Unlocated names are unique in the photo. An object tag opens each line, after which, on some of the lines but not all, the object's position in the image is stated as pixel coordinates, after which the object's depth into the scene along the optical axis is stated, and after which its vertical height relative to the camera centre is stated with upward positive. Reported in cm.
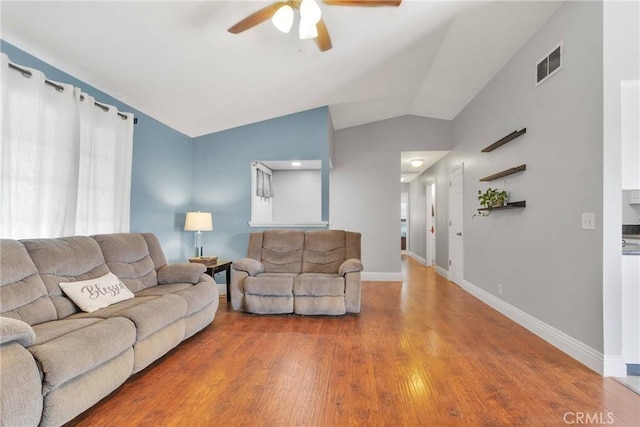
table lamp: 398 -10
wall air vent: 259 +138
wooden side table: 371 -68
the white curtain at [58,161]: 214 +44
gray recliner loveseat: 336 -70
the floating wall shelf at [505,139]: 311 +88
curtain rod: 215 +103
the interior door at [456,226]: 498 -14
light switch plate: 221 -1
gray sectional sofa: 136 -67
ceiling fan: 199 +138
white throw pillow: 214 -59
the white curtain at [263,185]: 536 +59
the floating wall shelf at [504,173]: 306 +50
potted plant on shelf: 344 +24
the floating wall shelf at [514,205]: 306 +14
